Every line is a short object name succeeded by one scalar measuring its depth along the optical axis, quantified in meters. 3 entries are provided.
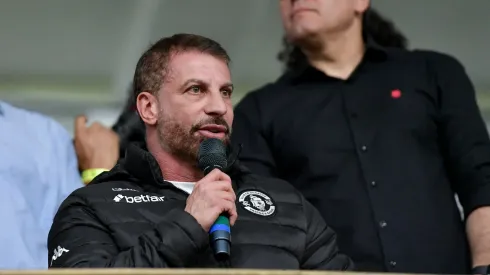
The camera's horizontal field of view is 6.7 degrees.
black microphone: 7.57
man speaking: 7.61
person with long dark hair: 8.27
